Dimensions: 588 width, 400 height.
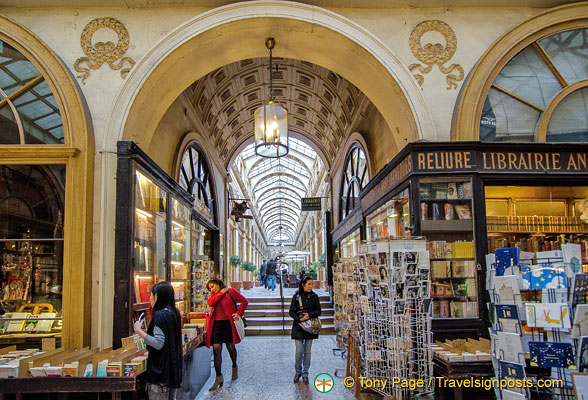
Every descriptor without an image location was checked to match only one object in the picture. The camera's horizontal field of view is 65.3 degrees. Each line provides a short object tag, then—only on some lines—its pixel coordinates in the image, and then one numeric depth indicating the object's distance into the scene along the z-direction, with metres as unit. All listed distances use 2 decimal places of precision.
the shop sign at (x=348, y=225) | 11.21
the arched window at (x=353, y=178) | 11.42
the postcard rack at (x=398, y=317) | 5.10
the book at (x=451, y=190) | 6.50
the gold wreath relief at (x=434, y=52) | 6.78
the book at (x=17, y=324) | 5.95
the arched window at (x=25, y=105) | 6.15
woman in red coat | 6.69
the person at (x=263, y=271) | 23.05
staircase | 11.78
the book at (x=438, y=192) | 6.50
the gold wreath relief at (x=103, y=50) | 6.49
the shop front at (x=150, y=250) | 5.93
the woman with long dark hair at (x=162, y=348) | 4.12
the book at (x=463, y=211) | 6.40
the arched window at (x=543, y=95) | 6.77
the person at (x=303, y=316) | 6.51
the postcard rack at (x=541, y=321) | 4.23
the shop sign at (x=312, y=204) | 16.06
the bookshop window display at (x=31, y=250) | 5.96
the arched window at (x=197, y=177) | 10.55
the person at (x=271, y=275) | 20.30
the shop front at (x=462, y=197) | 6.24
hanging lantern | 7.51
